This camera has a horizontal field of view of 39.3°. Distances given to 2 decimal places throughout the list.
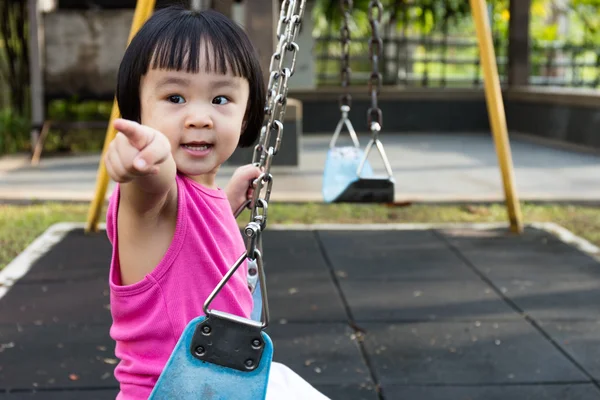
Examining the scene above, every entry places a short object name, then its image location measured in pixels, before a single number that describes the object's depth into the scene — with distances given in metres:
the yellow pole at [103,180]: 4.71
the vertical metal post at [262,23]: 7.86
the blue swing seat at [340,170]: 3.62
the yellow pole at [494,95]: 4.77
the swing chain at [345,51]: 3.80
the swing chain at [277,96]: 1.62
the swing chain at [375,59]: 3.48
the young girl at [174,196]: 1.59
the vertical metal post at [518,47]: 11.59
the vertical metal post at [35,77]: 8.39
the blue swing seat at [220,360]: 1.48
